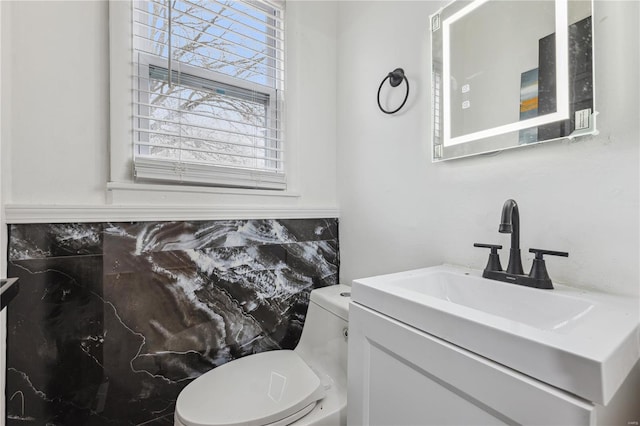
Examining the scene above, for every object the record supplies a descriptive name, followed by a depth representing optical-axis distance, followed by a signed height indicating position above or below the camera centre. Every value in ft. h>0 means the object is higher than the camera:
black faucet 2.26 -0.45
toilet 2.62 -1.92
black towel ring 3.78 +1.85
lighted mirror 2.30 +1.34
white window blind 3.61 +1.76
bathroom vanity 1.23 -0.81
